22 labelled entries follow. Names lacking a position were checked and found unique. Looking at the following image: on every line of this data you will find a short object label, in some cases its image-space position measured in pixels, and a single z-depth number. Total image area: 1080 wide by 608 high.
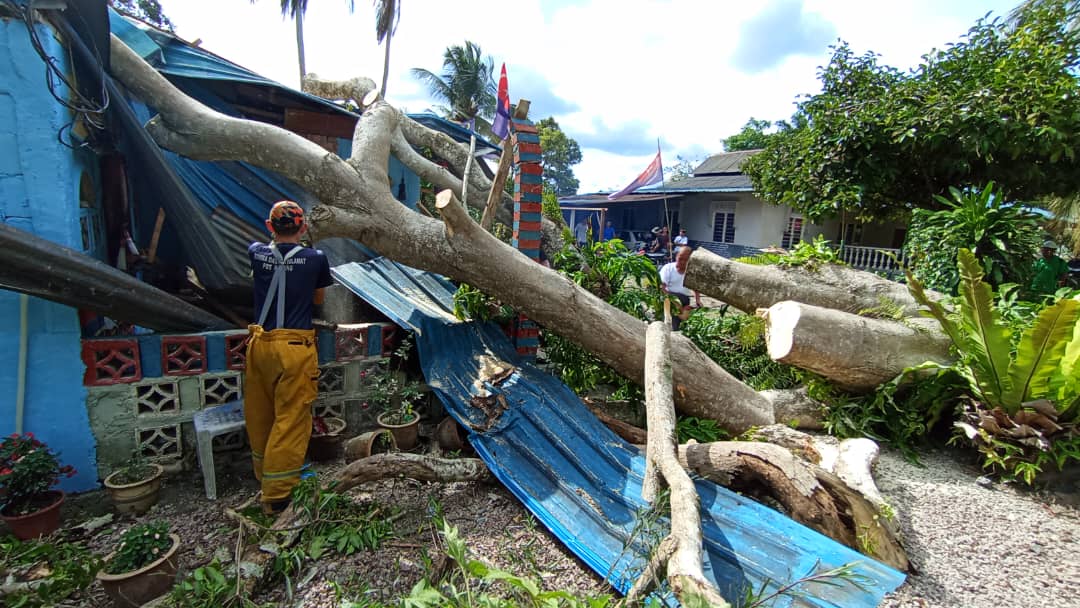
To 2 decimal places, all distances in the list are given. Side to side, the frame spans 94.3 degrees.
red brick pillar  4.21
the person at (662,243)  14.80
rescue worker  2.84
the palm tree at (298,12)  14.65
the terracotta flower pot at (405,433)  3.54
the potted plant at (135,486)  2.86
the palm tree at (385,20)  15.05
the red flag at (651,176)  10.02
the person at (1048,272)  5.83
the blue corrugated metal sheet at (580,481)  2.40
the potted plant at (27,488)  2.55
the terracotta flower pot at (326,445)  3.53
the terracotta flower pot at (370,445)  3.37
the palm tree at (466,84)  19.83
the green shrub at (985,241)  5.00
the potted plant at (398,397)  3.58
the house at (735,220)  13.33
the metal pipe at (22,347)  2.83
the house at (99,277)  2.76
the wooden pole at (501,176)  4.04
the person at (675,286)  6.59
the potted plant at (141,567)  2.16
